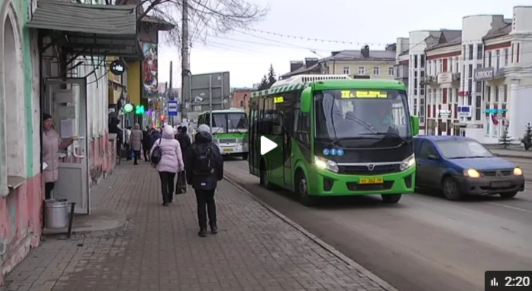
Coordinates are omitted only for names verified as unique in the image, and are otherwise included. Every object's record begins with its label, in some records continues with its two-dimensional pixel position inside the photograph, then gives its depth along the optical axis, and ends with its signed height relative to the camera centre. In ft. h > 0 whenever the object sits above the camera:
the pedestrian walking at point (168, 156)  43.09 -3.14
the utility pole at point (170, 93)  167.14 +5.29
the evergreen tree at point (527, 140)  155.20 -6.94
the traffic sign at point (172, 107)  136.77 +0.81
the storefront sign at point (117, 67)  50.45 +3.65
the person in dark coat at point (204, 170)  31.88 -3.04
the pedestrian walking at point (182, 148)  51.06 -3.62
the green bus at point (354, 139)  42.73 -1.90
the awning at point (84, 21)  27.43 +4.03
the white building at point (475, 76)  192.95 +12.62
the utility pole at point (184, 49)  75.76 +7.99
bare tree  72.18 +11.95
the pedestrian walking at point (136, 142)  92.38 -4.70
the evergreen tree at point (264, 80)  387.14 +20.57
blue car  45.93 -4.36
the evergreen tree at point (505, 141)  170.40 -7.99
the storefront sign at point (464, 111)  196.54 +0.26
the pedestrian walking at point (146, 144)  99.47 -5.29
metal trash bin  30.30 -5.01
